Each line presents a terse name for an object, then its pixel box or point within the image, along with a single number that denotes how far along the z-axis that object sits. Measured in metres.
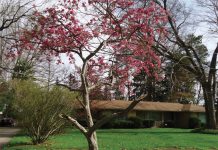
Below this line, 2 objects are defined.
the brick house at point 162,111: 50.38
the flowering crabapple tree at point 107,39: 12.46
